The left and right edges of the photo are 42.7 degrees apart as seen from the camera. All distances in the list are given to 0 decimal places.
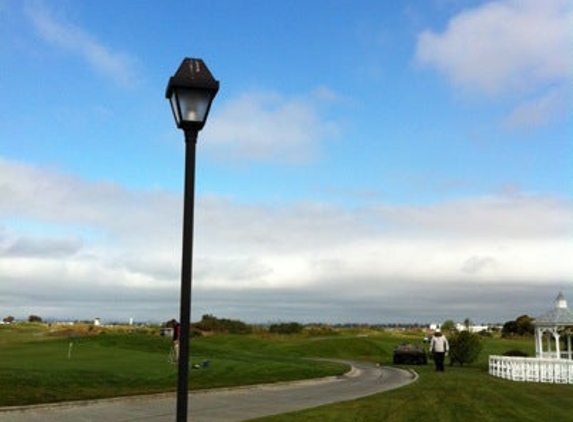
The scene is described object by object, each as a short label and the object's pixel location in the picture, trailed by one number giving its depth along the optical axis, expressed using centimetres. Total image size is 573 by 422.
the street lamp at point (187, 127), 733
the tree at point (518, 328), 7181
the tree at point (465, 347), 4016
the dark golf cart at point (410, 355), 4338
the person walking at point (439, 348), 3198
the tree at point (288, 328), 8806
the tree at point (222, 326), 8199
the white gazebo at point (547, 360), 2908
